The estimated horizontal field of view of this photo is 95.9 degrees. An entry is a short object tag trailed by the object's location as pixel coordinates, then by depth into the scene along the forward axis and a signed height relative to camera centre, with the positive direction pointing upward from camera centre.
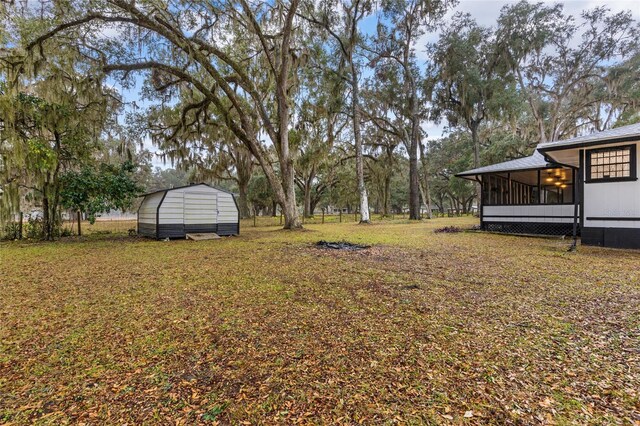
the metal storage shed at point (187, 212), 10.29 -0.13
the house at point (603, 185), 7.10 +0.47
